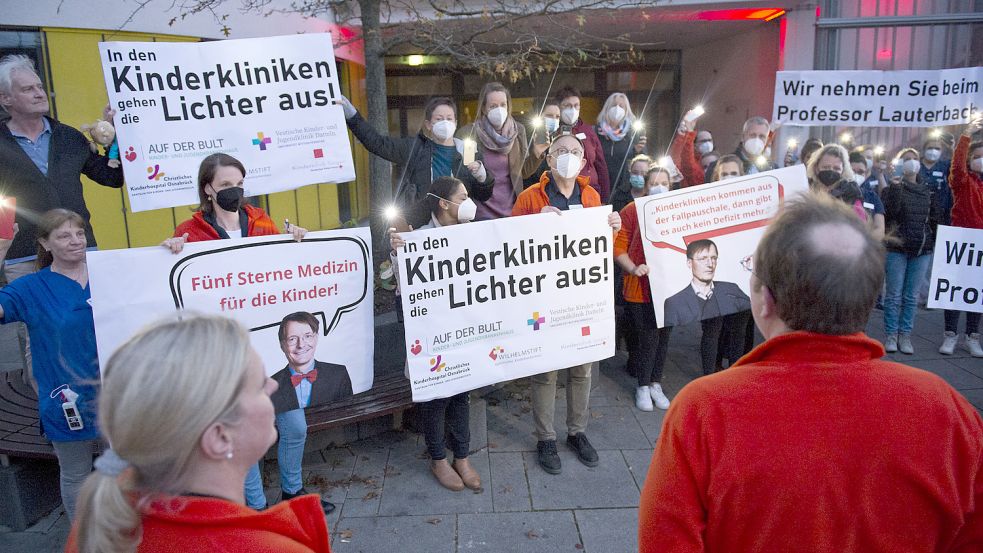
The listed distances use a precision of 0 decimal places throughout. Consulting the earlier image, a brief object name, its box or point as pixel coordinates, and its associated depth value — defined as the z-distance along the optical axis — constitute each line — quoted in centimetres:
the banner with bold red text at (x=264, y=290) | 298
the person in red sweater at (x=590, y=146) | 530
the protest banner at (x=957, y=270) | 516
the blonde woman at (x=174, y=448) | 115
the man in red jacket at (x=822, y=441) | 135
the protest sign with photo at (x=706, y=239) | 451
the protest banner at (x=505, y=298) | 363
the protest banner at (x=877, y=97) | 726
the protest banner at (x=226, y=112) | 387
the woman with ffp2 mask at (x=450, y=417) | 377
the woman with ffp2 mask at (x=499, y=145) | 459
